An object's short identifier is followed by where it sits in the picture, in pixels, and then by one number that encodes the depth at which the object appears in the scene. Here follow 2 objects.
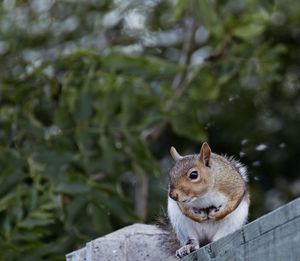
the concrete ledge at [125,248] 5.59
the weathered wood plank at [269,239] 4.20
